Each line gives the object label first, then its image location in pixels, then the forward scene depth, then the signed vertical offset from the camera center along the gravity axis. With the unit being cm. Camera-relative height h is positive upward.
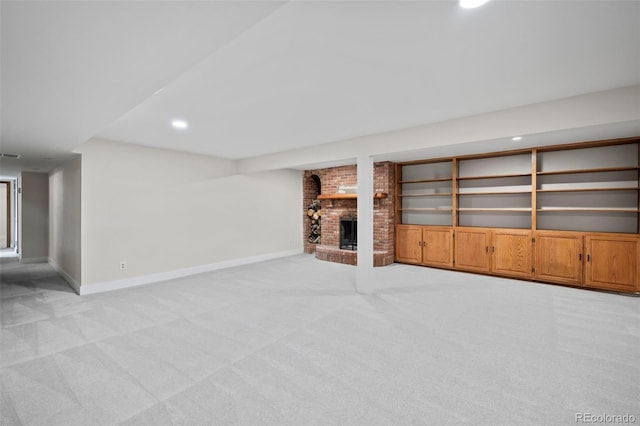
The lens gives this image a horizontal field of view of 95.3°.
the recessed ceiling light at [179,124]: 366 +115
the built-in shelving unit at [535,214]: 443 -1
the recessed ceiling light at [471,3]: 158 +116
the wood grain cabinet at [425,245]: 602 -68
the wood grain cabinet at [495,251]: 514 -69
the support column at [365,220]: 450 -10
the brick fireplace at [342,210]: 657 +9
